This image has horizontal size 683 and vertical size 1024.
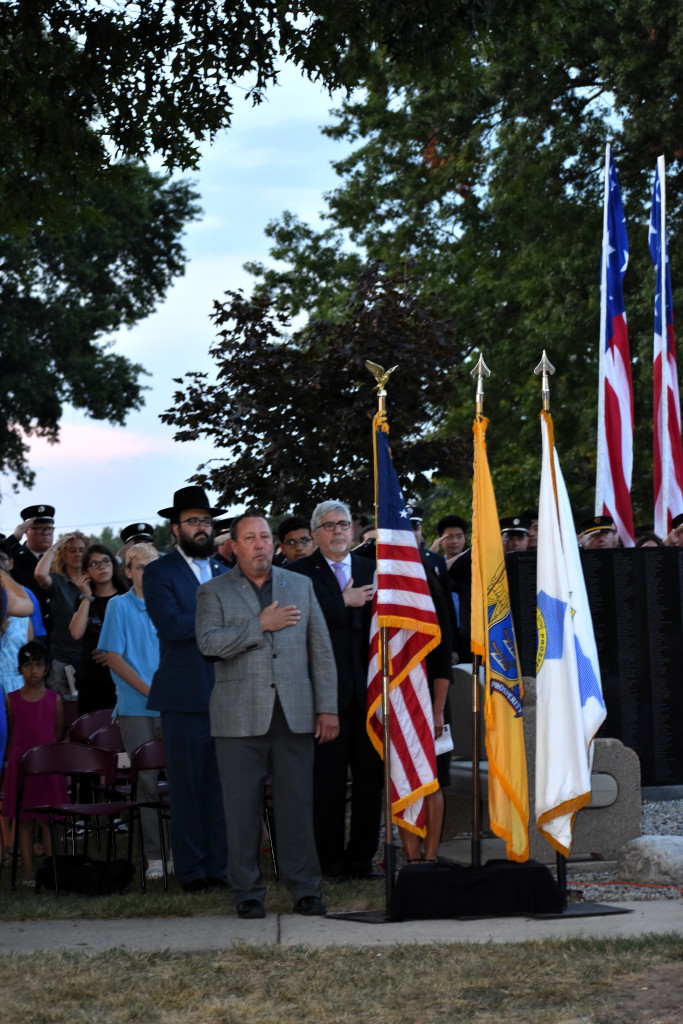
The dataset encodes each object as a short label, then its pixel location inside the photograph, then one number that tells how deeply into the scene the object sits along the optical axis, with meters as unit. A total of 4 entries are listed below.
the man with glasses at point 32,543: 12.30
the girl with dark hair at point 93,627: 11.71
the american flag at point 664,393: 15.41
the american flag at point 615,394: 14.77
